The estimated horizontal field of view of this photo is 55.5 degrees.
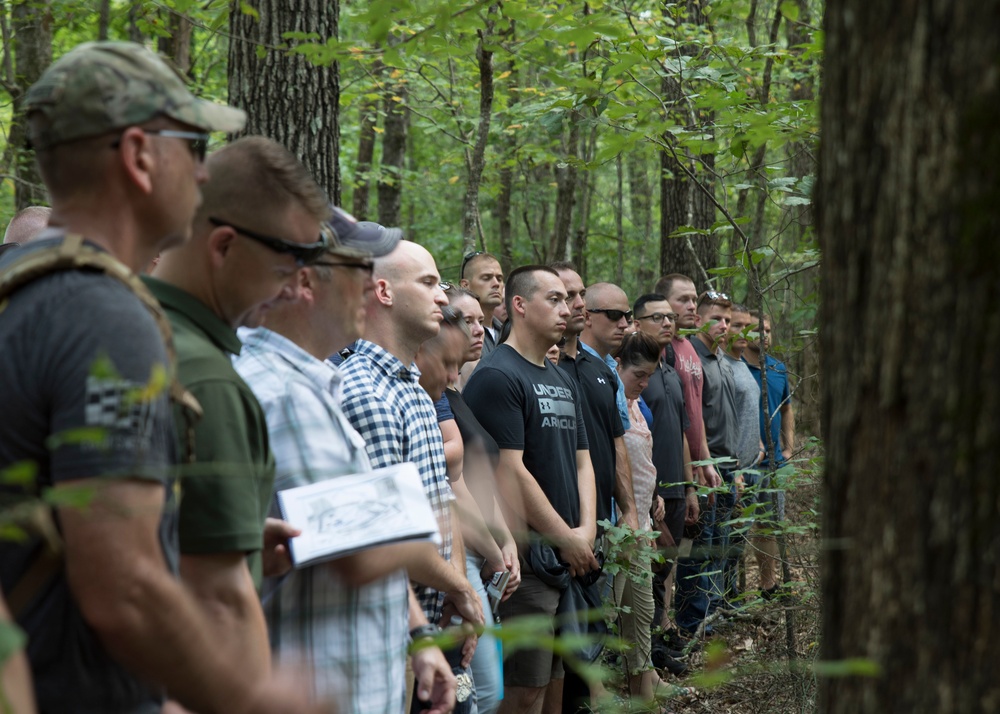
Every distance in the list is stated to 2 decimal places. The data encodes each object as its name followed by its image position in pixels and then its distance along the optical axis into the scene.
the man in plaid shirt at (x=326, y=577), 2.53
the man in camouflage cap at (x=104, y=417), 1.61
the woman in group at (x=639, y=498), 5.87
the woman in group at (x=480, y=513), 4.24
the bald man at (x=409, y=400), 3.51
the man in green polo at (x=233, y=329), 1.96
